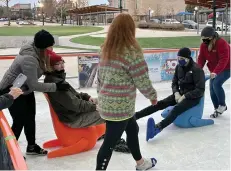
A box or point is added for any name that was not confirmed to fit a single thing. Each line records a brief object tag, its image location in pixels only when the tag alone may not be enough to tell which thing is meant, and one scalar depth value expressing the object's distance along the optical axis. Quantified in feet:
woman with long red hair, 6.89
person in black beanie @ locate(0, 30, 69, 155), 8.63
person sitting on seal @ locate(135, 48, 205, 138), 11.44
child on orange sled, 9.48
